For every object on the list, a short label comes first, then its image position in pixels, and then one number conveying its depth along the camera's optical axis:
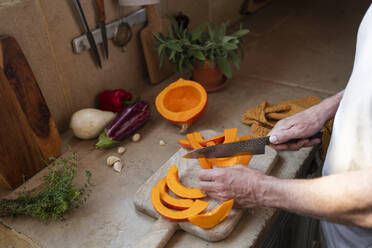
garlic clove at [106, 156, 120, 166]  1.26
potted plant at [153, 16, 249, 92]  1.51
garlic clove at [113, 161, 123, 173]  1.24
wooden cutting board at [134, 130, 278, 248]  0.92
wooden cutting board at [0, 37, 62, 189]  1.09
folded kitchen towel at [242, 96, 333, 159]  1.34
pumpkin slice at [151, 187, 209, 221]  0.94
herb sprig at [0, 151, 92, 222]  1.02
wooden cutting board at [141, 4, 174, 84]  1.58
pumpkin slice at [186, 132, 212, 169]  1.09
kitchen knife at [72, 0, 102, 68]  1.28
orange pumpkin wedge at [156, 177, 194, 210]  0.97
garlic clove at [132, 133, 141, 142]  1.37
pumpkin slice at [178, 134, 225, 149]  1.19
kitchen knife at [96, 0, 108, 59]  1.34
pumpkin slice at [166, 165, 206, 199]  1.00
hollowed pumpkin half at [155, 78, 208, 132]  1.34
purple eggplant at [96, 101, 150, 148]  1.32
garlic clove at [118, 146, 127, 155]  1.32
